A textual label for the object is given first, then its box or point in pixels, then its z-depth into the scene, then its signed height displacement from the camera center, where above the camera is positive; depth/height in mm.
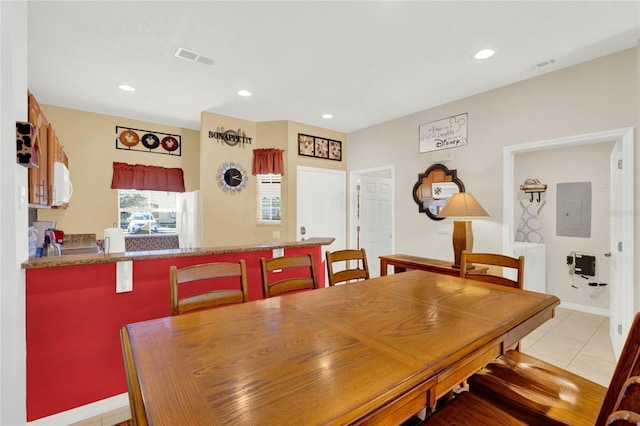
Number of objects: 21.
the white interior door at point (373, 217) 4871 -110
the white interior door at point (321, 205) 4504 +99
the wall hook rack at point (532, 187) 4266 +350
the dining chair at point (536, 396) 738 -714
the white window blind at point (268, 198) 4480 +206
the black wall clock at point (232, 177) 4199 +509
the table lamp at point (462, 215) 2768 -47
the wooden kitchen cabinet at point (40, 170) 2018 +329
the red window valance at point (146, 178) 4199 +521
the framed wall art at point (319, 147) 4570 +1056
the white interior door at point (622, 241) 2389 -274
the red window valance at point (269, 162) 4355 +743
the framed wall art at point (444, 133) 3543 +997
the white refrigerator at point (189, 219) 4094 -113
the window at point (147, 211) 4402 +7
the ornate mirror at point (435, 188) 3639 +295
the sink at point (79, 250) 3545 -480
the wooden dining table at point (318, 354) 699 -475
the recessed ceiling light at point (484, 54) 2498 +1387
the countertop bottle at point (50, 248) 3096 -405
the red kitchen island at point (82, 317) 1695 -682
